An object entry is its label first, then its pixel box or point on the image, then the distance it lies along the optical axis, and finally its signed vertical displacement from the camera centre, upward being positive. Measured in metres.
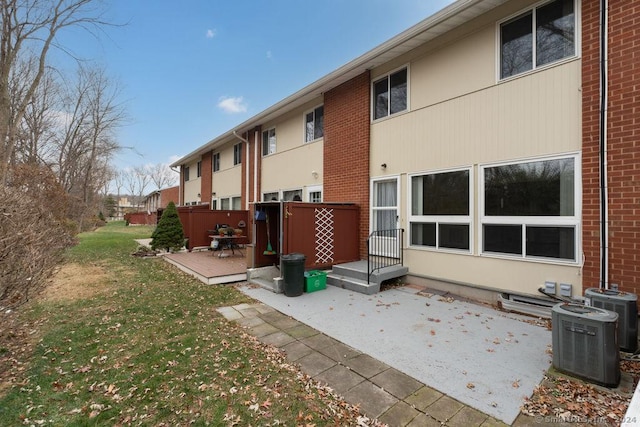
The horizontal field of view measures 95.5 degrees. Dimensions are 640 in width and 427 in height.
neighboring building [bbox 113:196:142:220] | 60.38 +1.07
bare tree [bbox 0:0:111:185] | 8.42 +5.70
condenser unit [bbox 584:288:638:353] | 3.58 -1.24
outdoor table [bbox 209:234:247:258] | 10.81 -1.16
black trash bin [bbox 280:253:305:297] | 6.22 -1.32
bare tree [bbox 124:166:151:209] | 60.59 +7.22
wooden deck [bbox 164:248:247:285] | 7.55 -1.58
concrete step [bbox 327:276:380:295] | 6.34 -1.58
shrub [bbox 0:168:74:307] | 3.15 -0.45
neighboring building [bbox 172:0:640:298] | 4.40 +1.42
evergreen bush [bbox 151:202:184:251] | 12.15 -0.79
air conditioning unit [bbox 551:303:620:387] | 2.91 -1.33
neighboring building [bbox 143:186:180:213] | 33.78 +2.41
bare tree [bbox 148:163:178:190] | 60.44 +8.01
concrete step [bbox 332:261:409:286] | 6.53 -1.35
